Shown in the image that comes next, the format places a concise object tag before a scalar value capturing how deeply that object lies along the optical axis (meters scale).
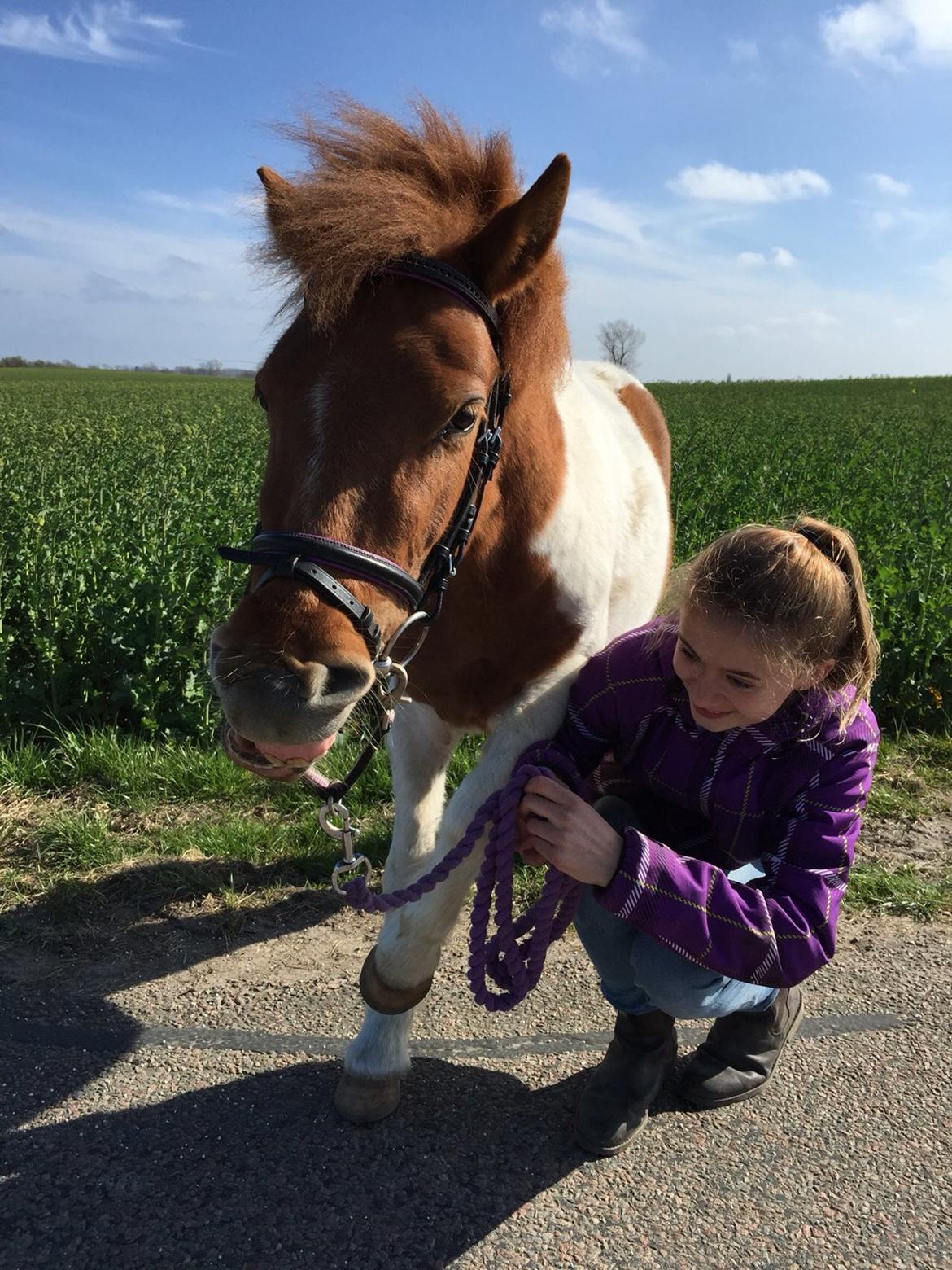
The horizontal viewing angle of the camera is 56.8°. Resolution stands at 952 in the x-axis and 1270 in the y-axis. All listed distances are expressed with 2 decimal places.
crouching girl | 1.93
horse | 1.75
